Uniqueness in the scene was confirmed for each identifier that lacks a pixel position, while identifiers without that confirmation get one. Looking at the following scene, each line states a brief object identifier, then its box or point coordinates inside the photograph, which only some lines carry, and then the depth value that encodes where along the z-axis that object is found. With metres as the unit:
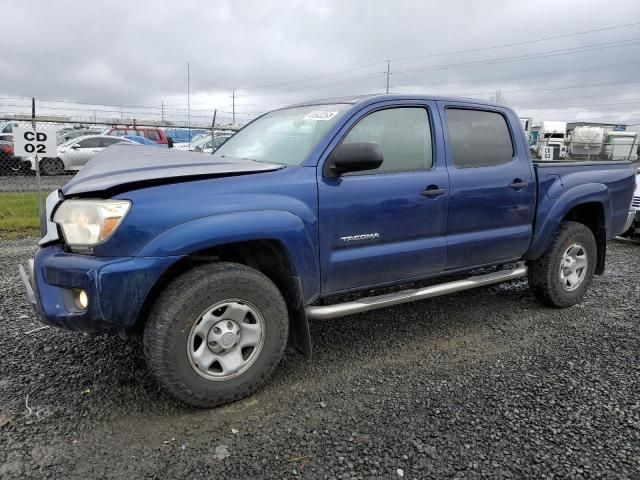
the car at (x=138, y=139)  17.88
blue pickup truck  2.53
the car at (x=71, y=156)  16.81
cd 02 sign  7.33
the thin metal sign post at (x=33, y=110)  10.39
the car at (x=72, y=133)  21.34
